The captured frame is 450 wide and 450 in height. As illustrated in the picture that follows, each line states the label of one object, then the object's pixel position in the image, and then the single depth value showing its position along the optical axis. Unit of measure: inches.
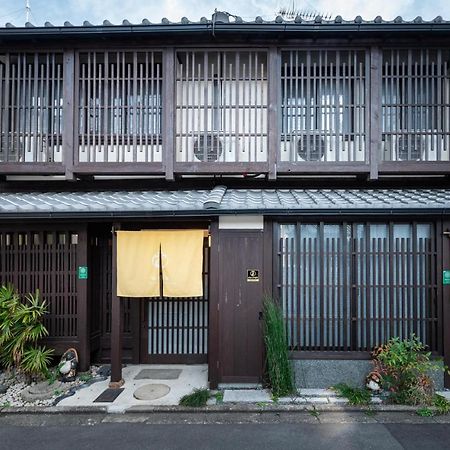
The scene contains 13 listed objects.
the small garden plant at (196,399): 213.8
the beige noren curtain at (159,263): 243.1
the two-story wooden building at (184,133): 269.6
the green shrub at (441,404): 205.1
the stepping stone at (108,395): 220.5
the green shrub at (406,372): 210.7
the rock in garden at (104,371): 265.0
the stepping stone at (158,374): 259.1
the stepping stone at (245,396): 217.3
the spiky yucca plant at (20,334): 235.0
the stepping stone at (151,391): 225.8
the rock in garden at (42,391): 224.7
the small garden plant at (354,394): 213.5
